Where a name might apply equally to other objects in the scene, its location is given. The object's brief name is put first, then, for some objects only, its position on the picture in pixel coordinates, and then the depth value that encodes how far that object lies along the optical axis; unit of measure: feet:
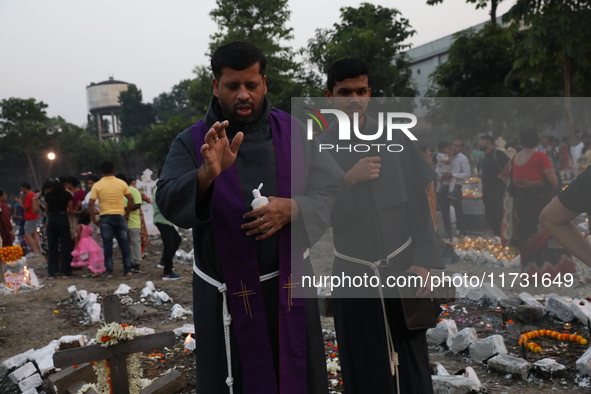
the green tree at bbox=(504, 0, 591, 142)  44.27
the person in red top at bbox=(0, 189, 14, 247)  39.63
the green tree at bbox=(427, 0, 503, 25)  56.34
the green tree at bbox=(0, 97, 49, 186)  127.24
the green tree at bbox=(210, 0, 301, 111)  91.76
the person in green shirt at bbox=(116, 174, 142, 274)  35.37
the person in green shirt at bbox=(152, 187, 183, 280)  31.53
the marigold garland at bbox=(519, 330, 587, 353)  16.47
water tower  276.41
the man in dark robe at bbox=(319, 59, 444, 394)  10.71
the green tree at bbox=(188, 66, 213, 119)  102.91
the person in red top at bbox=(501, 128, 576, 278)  23.39
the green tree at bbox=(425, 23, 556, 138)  60.34
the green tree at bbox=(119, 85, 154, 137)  237.25
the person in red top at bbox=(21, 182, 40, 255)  43.70
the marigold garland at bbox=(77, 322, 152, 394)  12.42
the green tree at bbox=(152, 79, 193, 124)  283.18
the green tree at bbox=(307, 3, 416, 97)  75.82
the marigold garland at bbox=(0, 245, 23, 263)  31.50
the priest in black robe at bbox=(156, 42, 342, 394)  8.71
